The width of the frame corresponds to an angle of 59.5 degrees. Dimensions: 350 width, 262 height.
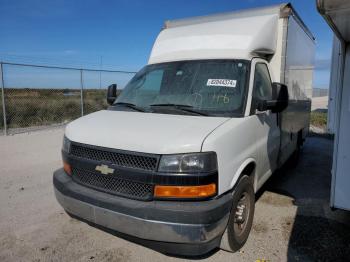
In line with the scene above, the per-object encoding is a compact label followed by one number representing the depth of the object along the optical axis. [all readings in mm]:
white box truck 2695
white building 3615
